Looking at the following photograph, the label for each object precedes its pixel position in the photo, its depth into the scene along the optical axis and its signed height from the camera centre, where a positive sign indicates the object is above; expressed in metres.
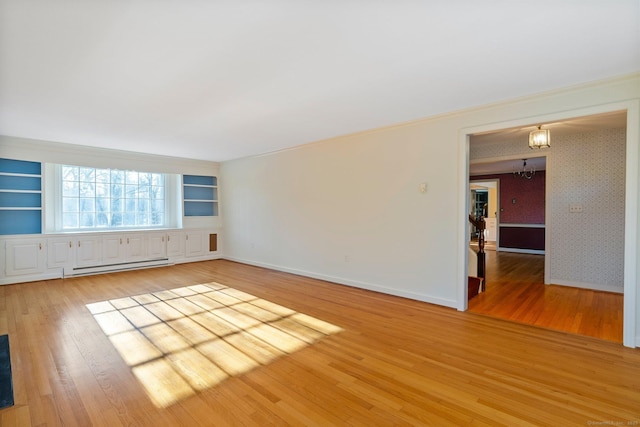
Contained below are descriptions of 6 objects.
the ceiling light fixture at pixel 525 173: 8.11 +1.00
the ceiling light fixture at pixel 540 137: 4.12 +0.99
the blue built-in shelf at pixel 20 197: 4.93 +0.20
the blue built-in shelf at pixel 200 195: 7.19 +0.34
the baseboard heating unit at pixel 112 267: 5.48 -1.17
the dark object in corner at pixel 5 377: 1.95 -1.26
